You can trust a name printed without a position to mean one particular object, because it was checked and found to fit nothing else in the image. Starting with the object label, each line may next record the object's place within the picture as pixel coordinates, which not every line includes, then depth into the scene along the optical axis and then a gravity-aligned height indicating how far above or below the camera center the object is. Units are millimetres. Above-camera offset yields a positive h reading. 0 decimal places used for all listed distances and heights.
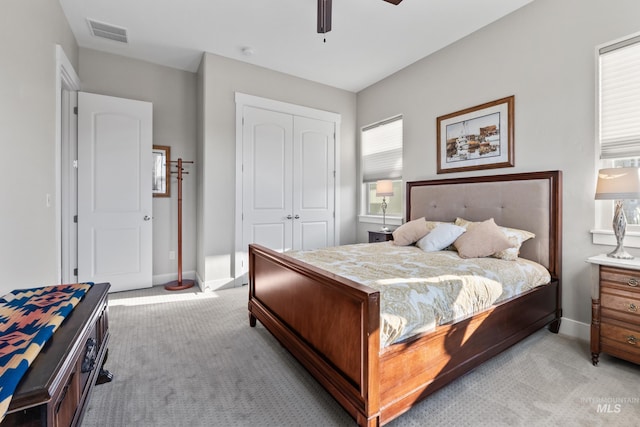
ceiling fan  2475 +1668
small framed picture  4059 +528
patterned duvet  1525 -437
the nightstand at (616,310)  1945 -665
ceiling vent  3180 +1963
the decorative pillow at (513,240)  2487 -248
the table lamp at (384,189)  4090 +302
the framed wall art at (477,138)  3014 +803
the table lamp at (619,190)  1988 +148
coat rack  3920 -374
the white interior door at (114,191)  3523 +222
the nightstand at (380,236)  3966 -349
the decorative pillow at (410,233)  3146 -235
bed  1390 -684
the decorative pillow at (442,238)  2832 -256
